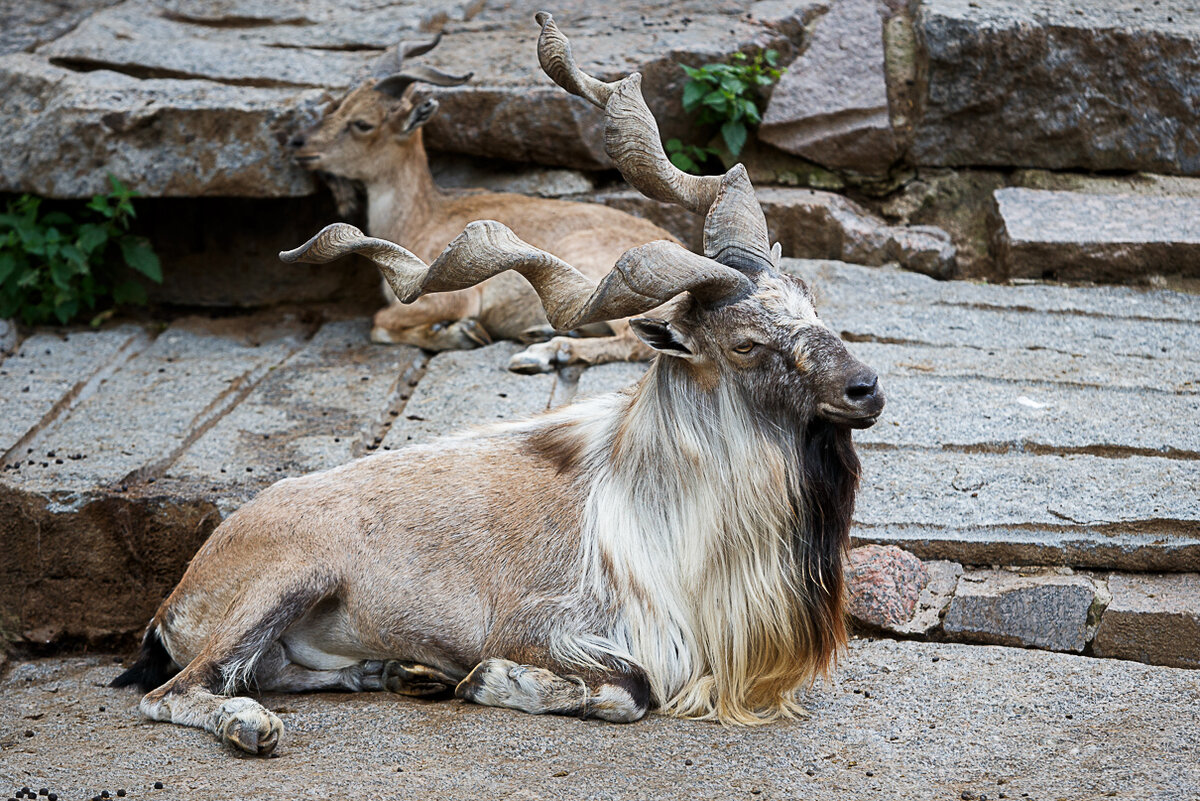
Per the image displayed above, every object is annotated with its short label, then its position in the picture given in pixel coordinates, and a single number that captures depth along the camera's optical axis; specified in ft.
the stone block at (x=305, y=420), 33.88
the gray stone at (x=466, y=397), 35.63
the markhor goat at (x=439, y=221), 42.63
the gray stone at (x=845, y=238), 47.26
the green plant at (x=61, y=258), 45.93
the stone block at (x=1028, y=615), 27.07
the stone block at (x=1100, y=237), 43.96
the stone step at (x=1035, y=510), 28.50
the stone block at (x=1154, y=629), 26.32
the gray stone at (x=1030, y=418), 32.27
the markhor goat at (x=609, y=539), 23.49
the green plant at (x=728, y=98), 48.52
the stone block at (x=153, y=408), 34.12
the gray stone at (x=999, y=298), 41.55
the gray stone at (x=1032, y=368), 35.65
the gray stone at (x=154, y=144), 46.98
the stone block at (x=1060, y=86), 48.32
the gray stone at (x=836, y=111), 49.80
